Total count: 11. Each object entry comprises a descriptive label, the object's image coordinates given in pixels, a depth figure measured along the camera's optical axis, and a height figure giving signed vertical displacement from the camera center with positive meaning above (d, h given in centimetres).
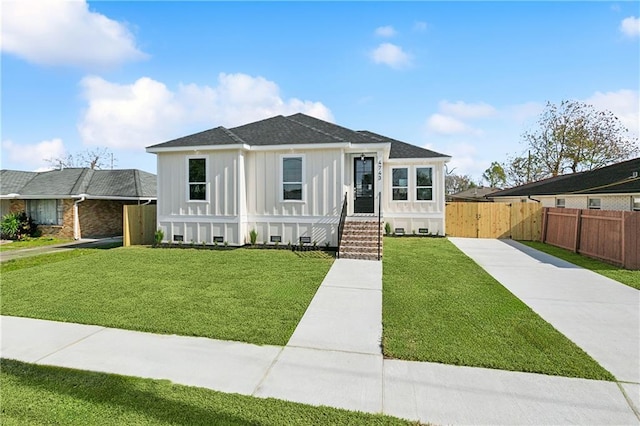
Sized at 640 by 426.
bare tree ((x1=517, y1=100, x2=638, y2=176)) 2591 +606
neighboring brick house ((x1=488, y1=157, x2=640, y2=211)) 1130 +75
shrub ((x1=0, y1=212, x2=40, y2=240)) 1598 -90
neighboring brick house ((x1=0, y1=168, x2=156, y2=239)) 1636 +64
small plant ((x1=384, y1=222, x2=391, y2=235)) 1436 -96
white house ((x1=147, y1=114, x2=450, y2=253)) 1097 +96
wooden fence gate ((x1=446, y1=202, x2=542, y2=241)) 1399 -61
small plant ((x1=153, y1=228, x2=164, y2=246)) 1172 -108
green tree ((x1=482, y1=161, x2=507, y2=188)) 4631 +511
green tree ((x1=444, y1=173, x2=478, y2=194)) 5462 +447
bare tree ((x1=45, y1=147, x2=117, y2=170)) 3969 +671
